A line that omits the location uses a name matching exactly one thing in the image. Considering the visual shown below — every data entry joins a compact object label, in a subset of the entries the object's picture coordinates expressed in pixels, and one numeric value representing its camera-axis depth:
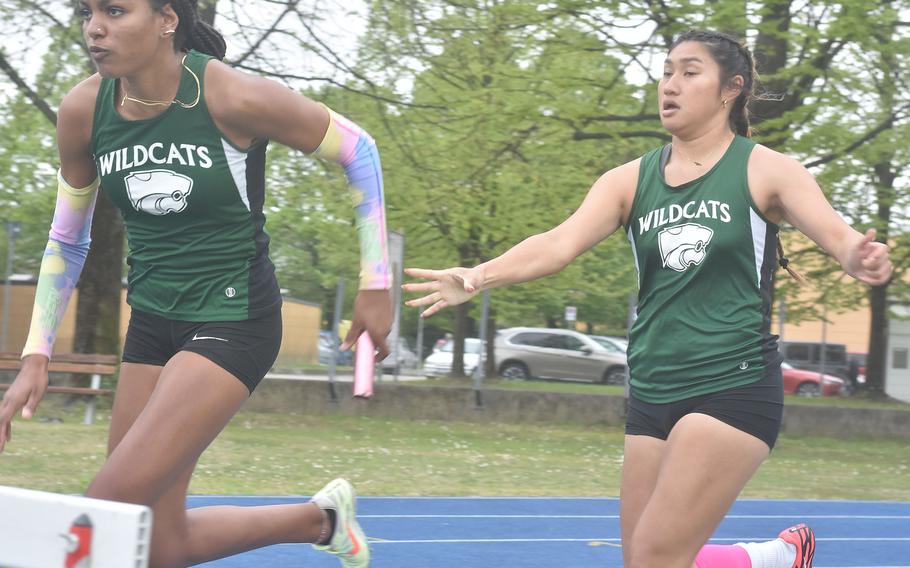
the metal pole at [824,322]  24.64
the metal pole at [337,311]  16.53
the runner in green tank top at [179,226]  3.67
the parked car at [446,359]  31.79
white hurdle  2.33
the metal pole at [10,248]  15.88
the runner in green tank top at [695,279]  3.67
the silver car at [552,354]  30.52
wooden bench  14.05
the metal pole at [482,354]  16.81
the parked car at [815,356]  34.41
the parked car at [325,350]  29.05
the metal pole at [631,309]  16.22
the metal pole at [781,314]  18.51
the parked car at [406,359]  27.14
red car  33.12
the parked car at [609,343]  31.03
